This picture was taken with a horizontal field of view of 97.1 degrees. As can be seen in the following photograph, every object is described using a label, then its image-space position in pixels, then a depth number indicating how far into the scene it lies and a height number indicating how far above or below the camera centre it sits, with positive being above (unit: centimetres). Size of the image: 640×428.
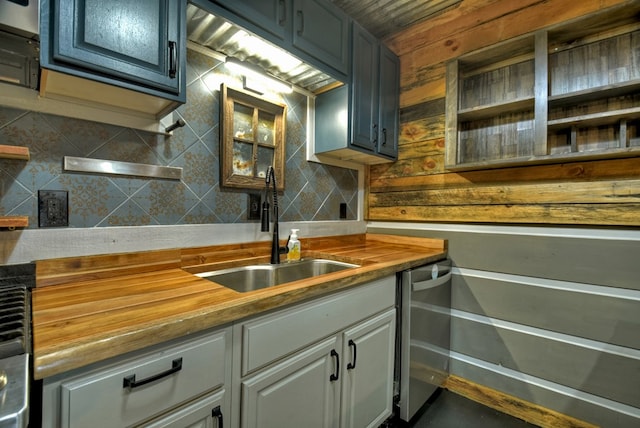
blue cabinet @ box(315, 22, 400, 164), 184 +71
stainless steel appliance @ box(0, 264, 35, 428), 44 -29
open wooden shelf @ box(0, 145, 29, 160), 89 +17
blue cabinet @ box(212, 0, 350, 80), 123 +92
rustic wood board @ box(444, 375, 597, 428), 162 -119
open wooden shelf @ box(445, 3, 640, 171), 145 +66
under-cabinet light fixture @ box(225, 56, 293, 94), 144 +74
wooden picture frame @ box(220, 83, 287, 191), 154 +42
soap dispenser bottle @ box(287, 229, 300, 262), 174 -24
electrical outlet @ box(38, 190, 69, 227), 106 -1
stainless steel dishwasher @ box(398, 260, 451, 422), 157 -73
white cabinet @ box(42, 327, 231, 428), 59 -43
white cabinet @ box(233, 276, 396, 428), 92 -60
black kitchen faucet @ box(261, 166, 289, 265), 160 -5
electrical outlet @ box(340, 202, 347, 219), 229 +1
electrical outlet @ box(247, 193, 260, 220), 167 +1
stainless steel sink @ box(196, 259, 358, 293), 146 -36
